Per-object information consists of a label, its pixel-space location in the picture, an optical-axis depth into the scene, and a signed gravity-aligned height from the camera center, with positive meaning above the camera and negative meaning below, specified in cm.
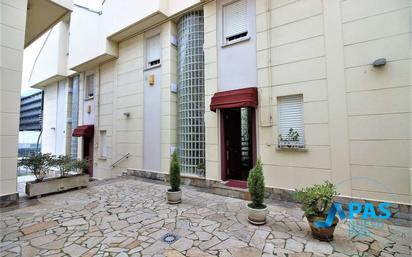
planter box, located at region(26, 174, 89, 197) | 582 -151
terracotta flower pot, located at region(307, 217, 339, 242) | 325 -160
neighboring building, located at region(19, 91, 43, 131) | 1664 +235
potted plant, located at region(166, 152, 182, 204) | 522 -131
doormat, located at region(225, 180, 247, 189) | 587 -146
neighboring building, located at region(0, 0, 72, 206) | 527 +142
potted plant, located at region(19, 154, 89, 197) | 592 -121
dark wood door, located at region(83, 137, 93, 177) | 1138 -75
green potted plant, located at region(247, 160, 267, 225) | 391 -118
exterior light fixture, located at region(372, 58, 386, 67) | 416 +155
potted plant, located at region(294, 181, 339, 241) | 328 -123
